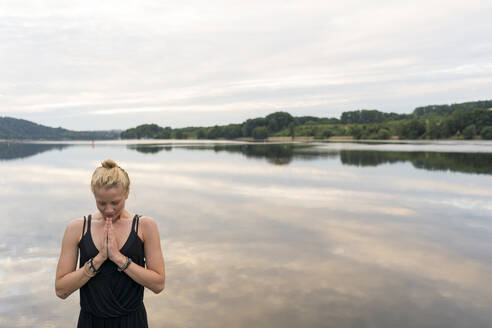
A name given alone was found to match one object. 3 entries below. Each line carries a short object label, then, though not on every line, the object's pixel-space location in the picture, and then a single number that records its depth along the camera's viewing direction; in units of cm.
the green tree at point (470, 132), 12756
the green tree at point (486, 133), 12297
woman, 289
